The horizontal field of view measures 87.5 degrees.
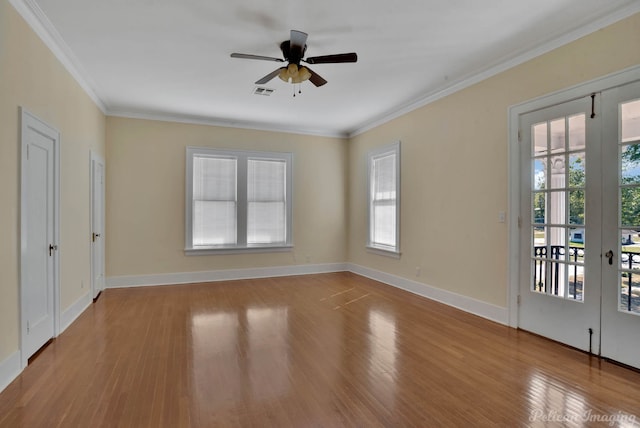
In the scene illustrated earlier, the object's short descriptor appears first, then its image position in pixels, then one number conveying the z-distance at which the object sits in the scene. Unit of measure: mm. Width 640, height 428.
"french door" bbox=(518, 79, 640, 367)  2797
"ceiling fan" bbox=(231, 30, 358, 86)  3152
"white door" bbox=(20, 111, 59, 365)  2803
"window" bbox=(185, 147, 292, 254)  6215
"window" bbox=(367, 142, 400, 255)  5789
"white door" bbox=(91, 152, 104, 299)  4824
